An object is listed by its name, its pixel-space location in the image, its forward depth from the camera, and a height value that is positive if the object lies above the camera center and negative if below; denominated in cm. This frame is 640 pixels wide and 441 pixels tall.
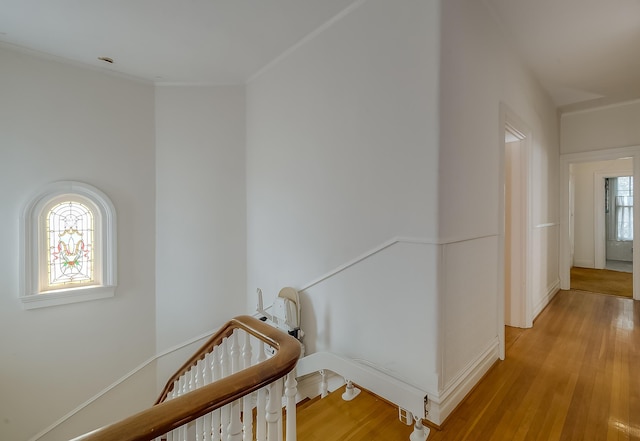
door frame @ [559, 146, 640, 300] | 409 +44
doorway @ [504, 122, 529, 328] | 298 -8
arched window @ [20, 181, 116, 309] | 287 -28
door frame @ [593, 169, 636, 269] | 586 -3
